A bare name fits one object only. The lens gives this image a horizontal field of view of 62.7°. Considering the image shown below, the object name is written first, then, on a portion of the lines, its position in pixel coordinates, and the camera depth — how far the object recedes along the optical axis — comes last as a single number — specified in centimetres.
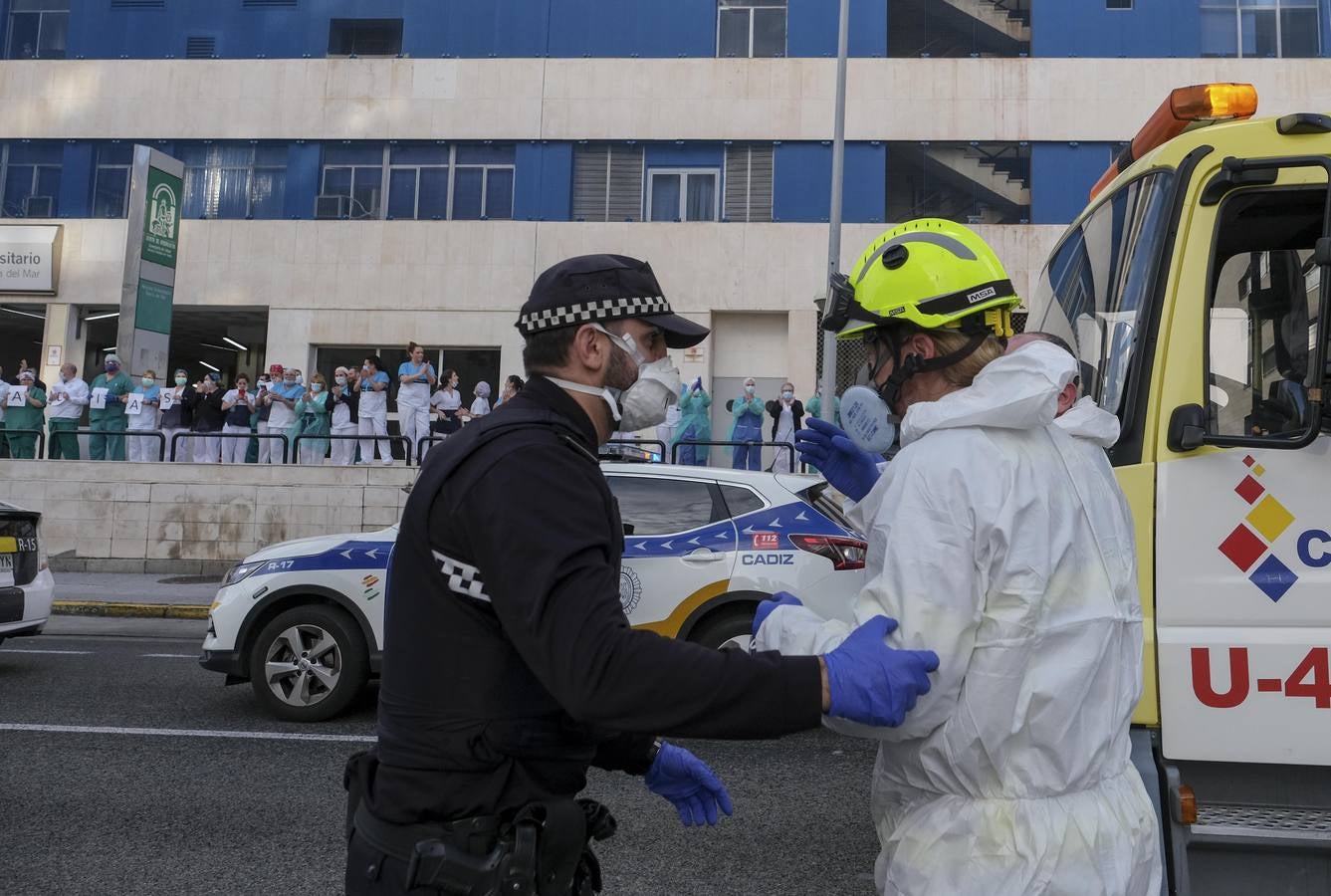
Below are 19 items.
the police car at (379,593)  748
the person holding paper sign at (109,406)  1898
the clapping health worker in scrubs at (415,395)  1891
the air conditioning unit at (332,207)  2572
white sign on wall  2598
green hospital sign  2191
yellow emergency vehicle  309
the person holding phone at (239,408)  1930
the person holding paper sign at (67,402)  1972
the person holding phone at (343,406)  1897
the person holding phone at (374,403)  1884
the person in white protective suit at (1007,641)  184
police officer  171
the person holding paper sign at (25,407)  1959
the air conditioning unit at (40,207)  2648
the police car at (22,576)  879
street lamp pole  1770
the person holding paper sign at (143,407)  1919
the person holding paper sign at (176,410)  1956
